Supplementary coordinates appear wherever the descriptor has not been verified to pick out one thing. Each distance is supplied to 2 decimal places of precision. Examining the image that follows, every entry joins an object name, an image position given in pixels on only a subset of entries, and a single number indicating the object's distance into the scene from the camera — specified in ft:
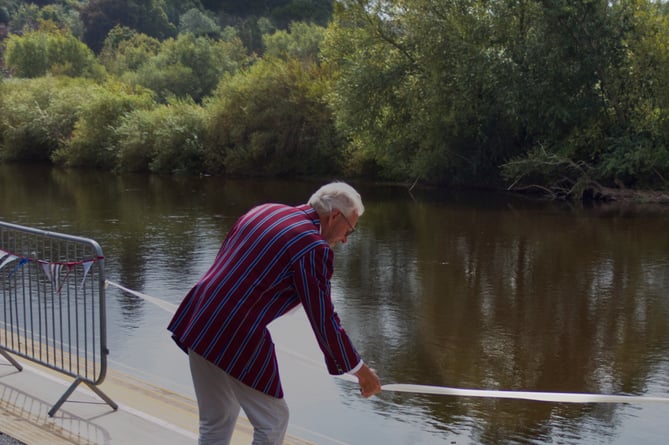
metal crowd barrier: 18.33
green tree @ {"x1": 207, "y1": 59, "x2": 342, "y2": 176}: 122.62
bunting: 18.58
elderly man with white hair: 11.69
